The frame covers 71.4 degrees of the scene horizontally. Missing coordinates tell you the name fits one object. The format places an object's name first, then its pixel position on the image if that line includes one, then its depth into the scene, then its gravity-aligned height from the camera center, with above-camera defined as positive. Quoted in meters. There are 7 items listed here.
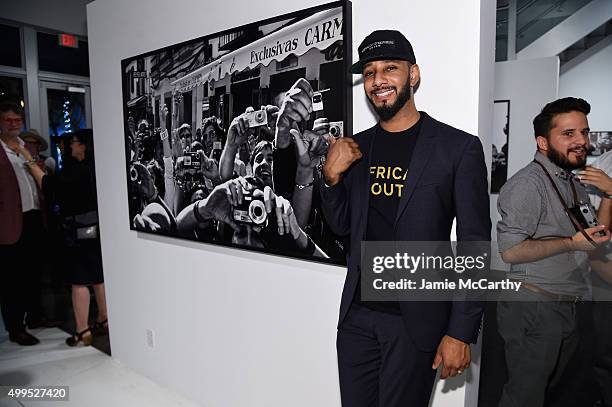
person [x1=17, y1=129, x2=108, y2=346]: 3.54 -0.43
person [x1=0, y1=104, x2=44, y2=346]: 3.58 -0.52
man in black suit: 1.40 -0.16
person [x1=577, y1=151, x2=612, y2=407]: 1.83 -1.02
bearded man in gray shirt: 1.77 -0.36
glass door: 6.01 +0.90
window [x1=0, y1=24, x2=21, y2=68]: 5.34 +1.57
